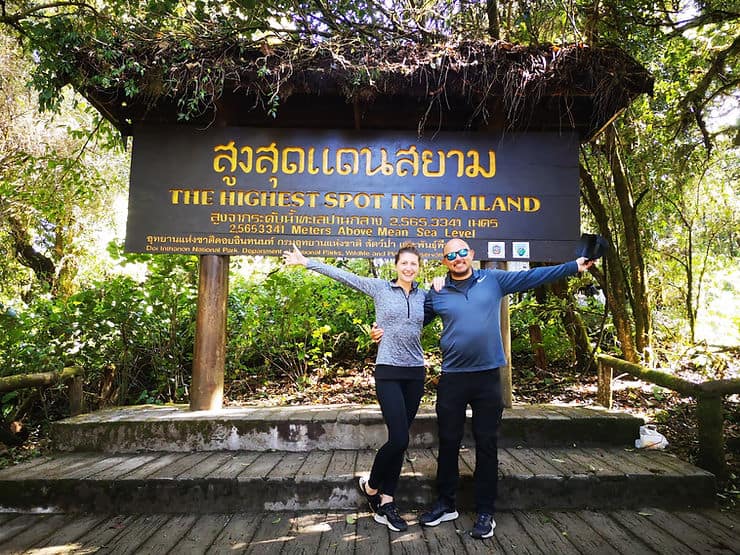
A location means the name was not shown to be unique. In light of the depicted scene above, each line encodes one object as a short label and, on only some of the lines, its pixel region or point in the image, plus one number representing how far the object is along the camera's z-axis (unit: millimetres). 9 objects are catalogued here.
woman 2711
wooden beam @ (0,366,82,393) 3721
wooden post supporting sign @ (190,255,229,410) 4031
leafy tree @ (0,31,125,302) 5266
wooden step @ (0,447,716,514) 3027
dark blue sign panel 4059
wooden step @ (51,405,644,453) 3697
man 2732
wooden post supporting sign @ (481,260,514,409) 4043
